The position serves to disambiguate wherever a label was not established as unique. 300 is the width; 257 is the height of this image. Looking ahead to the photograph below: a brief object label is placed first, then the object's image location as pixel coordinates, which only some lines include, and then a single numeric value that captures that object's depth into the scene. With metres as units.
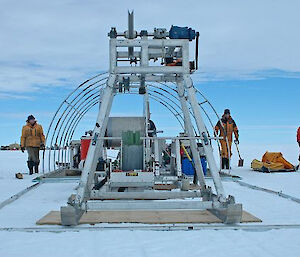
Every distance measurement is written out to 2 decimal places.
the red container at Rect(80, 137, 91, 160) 7.45
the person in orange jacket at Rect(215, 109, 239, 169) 10.40
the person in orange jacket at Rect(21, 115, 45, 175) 9.66
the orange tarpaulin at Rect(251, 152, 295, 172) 10.02
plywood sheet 3.97
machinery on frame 4.05
